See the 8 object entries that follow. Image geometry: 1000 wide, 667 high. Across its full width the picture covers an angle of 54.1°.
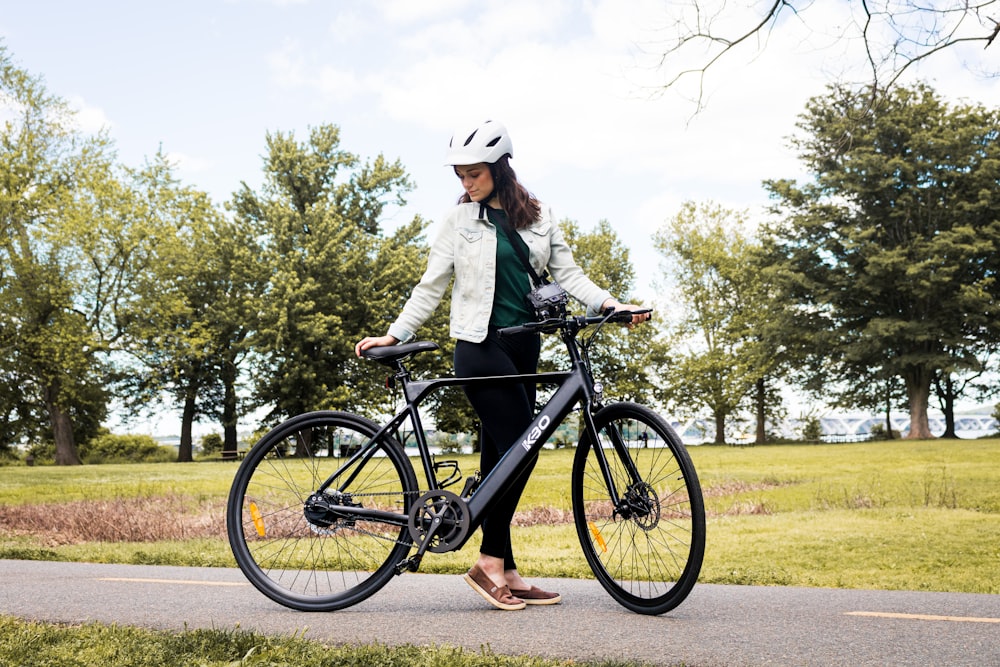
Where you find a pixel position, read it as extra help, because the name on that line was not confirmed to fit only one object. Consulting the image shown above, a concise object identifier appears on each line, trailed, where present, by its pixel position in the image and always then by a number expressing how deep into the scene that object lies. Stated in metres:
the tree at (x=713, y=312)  48.72
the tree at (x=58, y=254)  34.56
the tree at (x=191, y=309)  37.28
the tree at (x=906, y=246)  36.91
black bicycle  4.08
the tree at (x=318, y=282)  35.81
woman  4.40
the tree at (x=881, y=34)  9.84
